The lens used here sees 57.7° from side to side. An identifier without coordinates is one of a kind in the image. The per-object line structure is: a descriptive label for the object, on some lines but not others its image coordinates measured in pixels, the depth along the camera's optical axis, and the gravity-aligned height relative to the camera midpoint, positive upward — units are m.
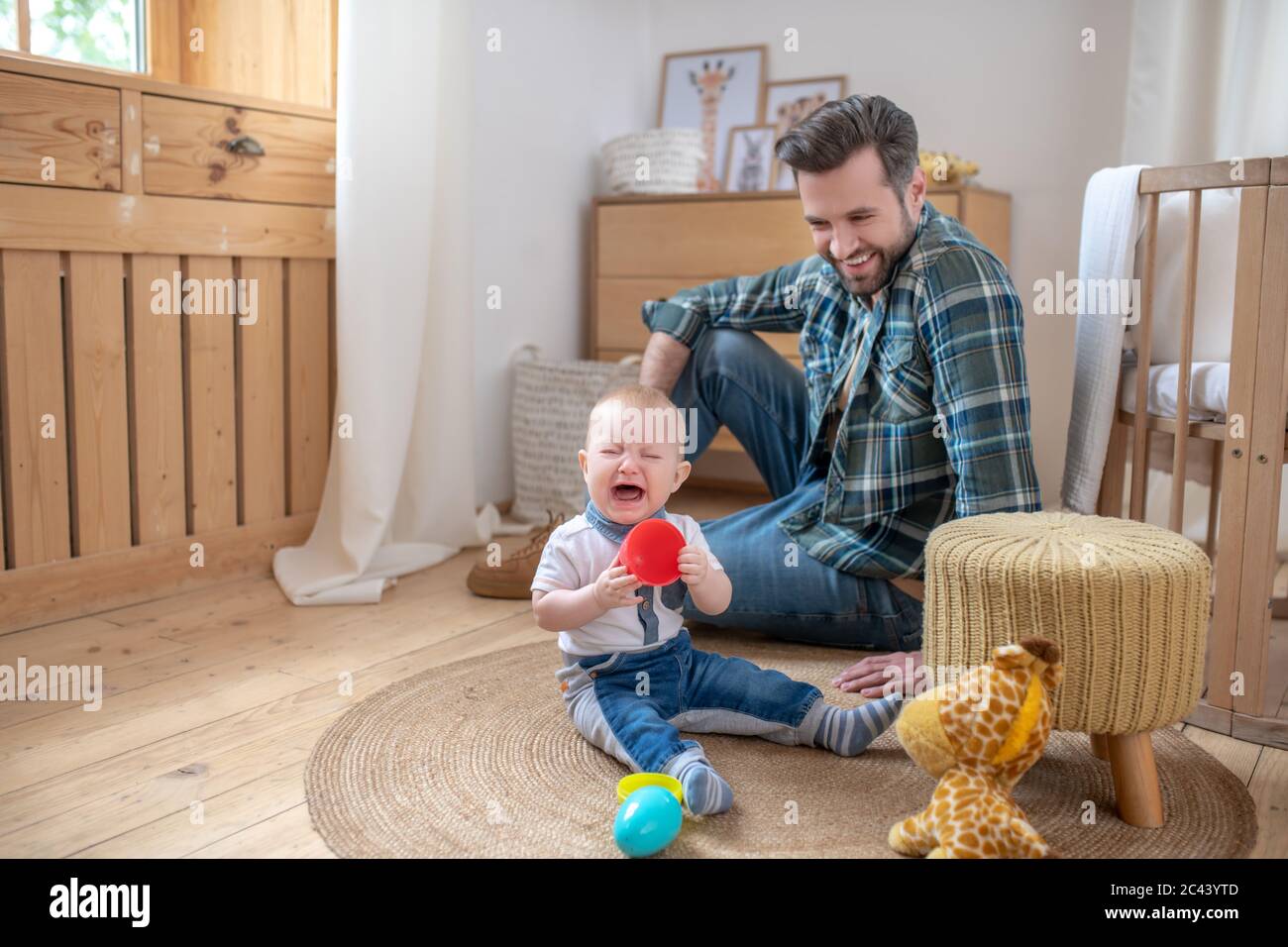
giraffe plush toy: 1.13 -0.43
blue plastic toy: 1.18 -0.52
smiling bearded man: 1.64 -0.12
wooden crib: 1.47 -0.17
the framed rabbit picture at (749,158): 3.18 +0.41
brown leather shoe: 2.18 -0.50
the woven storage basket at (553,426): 2.77 -0.29
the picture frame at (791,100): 3.12 +0.56
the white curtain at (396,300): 2.26 +0.00
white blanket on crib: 1.75 -0.03
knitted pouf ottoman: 1.24 -0.32
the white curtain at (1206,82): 2.39 +0.50
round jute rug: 1.24 -0.56
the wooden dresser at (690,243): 2.84 +0.17
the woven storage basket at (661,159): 3.05 +0.39
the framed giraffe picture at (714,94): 3.24 +0.60
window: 2.11 +0.49
